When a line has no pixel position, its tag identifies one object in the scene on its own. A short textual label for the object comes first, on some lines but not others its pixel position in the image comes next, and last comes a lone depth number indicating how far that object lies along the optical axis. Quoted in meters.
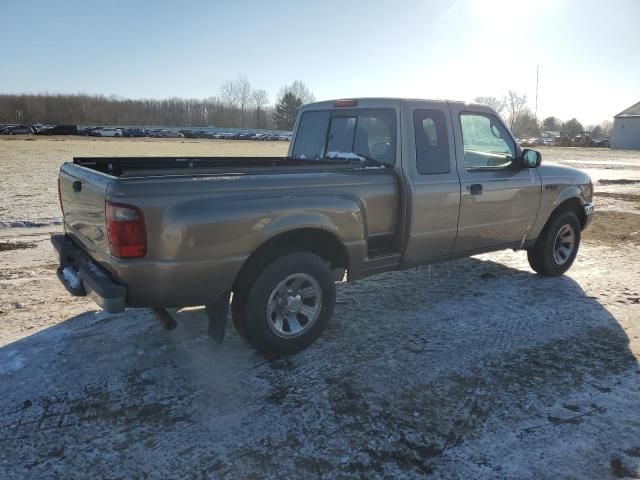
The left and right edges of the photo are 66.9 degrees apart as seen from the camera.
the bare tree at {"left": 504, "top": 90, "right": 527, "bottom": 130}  90.50
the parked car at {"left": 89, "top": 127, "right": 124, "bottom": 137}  65.12
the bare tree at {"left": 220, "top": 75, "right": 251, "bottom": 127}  126.69
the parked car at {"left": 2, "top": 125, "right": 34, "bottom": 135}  58.66
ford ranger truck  3.08
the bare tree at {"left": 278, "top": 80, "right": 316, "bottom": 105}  106.75
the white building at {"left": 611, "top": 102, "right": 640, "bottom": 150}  57.41
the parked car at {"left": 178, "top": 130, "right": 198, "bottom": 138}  72.97
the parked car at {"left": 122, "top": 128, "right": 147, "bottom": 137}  67.19
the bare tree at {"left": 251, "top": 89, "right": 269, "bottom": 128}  117.18
